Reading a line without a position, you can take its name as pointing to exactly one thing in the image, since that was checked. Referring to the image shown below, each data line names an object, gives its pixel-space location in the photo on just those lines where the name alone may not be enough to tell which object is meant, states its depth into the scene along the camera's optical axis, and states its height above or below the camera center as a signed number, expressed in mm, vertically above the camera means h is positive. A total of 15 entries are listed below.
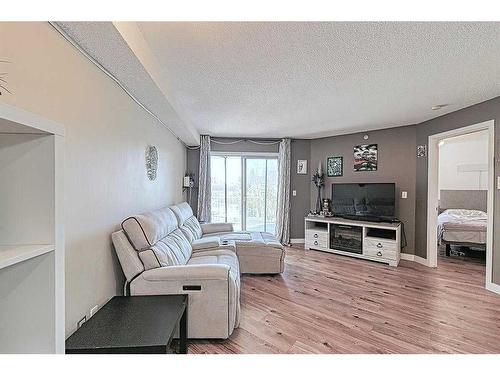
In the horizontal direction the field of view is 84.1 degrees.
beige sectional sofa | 2162 -734
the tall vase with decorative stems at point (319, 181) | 5797 +97
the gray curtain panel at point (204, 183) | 5543 +34
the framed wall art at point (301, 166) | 5996 +421
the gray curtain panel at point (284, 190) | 5793 -97
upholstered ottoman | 3818 -990
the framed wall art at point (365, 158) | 5160 +542
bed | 4762 -610
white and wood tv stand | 4444 -898
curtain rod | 5759 +904
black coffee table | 1457 -854
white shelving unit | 776 -152
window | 5879 -106
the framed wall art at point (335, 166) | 5605 +407
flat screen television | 4754 -240
